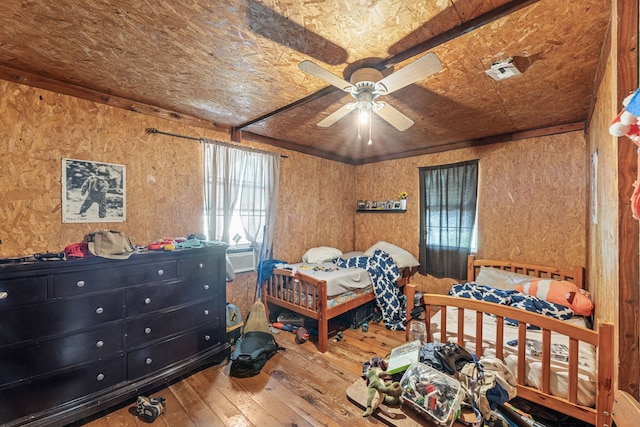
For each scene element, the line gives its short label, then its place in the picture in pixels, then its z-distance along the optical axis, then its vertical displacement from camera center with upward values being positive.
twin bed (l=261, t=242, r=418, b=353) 2.73 -0.82
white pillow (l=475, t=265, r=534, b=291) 2.82 -0.72
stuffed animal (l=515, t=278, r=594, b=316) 2.27 -0.74
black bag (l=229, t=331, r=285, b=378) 2.25 -1.26
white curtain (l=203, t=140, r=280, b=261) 2.92 +0.26
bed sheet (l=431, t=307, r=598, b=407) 1.53 -0.95
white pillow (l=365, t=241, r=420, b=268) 3.70 -0.60
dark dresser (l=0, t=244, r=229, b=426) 1.54 -0.83
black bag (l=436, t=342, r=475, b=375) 1.37 -0.77
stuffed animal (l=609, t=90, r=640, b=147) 0.69 +0.26
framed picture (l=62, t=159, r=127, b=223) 2.12 +0.17
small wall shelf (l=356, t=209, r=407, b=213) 4.17 +0.06
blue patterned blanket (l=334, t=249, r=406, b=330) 3.24 -0.90
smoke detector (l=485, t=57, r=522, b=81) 1.69 +0.96
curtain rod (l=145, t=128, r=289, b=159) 2.51 +0.78
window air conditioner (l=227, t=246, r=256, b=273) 3.12 -0.56
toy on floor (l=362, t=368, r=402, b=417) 1.27 -0.90
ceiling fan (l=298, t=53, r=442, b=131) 1.38 +0.78
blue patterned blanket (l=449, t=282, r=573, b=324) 2.26 -0.80
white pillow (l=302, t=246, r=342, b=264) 3.70 -0.60
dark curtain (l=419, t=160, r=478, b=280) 3.50 -0.03
